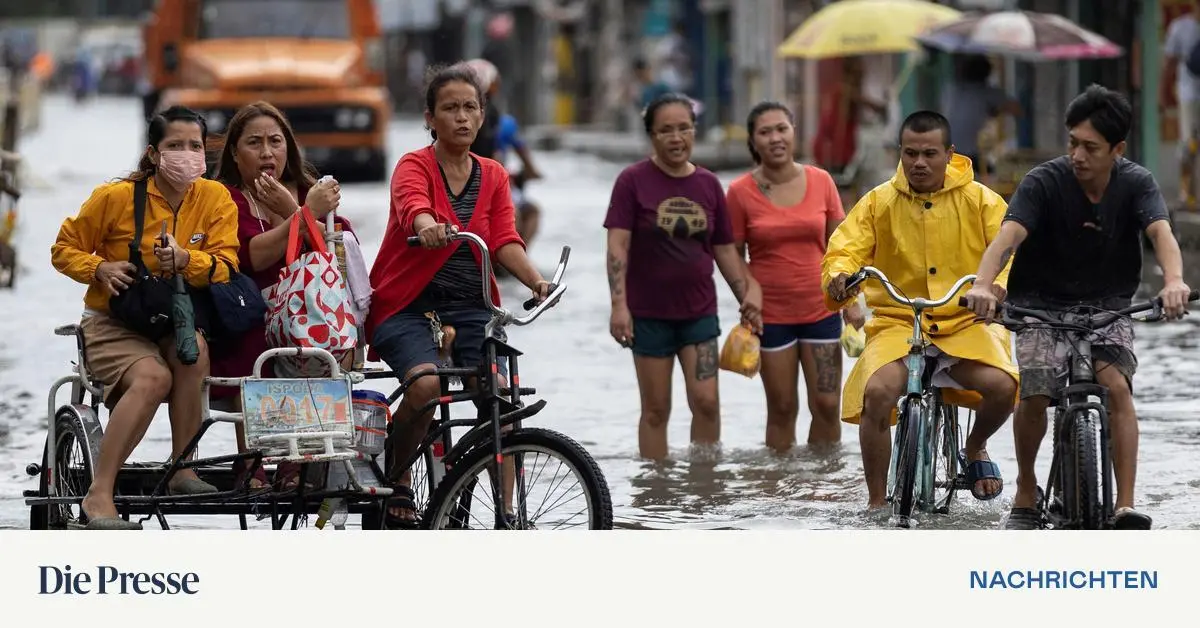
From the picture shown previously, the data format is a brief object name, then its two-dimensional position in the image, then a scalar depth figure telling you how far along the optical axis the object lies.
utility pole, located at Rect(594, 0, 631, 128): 101.19
